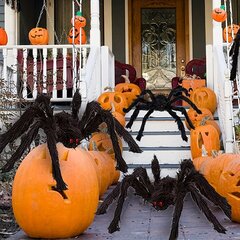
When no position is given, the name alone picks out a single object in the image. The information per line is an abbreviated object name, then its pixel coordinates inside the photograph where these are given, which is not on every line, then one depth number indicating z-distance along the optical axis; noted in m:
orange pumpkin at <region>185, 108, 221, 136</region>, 7.44
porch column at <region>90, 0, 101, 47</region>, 8.42
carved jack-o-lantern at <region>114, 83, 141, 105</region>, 8.75
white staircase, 7.45
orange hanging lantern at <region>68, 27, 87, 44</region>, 9.52
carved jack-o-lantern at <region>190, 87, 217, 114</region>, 8.11
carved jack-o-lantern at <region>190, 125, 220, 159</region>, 6.95
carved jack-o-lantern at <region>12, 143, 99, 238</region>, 3.70
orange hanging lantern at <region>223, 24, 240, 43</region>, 9.67
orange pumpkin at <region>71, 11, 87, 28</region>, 8.62
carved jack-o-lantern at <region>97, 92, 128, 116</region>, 7.81
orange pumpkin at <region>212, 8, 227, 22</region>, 8.05
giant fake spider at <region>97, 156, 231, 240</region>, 3.34
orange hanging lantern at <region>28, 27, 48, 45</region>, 9.92
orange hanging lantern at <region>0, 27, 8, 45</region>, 9.24
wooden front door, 12.23
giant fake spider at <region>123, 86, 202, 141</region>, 5.06
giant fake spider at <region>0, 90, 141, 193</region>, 3.39
